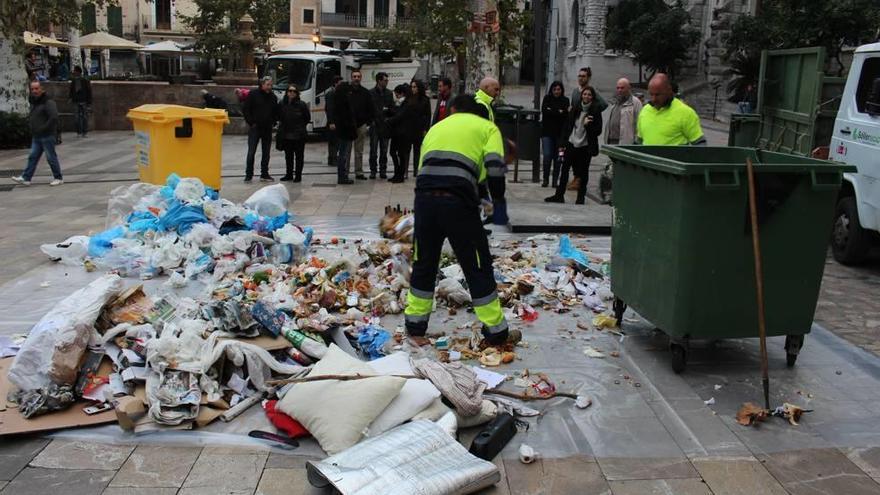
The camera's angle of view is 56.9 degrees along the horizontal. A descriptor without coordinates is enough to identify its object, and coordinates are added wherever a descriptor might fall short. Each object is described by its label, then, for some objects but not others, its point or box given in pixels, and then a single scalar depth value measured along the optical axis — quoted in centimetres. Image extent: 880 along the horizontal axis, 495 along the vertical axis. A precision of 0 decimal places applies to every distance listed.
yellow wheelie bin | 1015
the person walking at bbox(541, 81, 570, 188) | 1168
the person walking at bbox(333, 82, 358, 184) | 1256
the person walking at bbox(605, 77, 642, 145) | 949
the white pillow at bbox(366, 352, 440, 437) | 391
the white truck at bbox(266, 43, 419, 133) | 1986
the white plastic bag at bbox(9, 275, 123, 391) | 418
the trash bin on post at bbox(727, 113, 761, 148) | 1053
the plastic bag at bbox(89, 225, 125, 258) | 738
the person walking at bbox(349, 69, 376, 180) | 1270
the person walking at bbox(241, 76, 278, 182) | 1264
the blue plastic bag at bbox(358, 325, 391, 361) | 507
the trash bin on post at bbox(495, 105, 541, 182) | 1239
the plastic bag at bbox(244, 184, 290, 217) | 843
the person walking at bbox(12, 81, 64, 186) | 1232
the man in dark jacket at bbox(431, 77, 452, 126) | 1141
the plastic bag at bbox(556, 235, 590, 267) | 712
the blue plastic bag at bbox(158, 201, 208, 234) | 765
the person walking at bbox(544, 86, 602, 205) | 1029
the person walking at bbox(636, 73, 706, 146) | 662
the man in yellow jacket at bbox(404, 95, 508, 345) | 512
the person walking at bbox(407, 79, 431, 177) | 1265
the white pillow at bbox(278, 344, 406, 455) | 381
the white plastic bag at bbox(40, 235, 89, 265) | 743
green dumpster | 455
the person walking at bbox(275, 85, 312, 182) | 1266
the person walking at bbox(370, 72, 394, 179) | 1320
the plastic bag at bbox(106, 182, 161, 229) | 849
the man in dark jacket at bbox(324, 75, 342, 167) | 1284
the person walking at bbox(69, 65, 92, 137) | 1923
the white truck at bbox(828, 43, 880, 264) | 756
